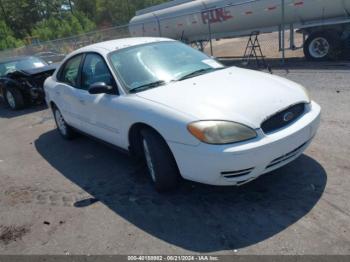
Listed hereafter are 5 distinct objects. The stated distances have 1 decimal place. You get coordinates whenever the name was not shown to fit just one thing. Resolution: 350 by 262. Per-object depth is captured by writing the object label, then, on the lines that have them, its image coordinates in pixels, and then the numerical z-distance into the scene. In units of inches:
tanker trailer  444.5
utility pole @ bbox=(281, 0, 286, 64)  462.2
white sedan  128.3
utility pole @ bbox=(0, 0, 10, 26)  2114.9
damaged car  378.9
